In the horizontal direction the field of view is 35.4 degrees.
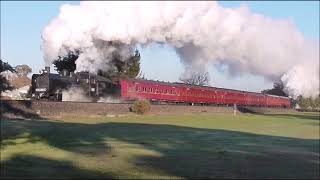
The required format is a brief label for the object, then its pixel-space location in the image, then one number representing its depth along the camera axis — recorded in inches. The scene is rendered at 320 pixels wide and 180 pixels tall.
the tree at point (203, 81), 3207.2
